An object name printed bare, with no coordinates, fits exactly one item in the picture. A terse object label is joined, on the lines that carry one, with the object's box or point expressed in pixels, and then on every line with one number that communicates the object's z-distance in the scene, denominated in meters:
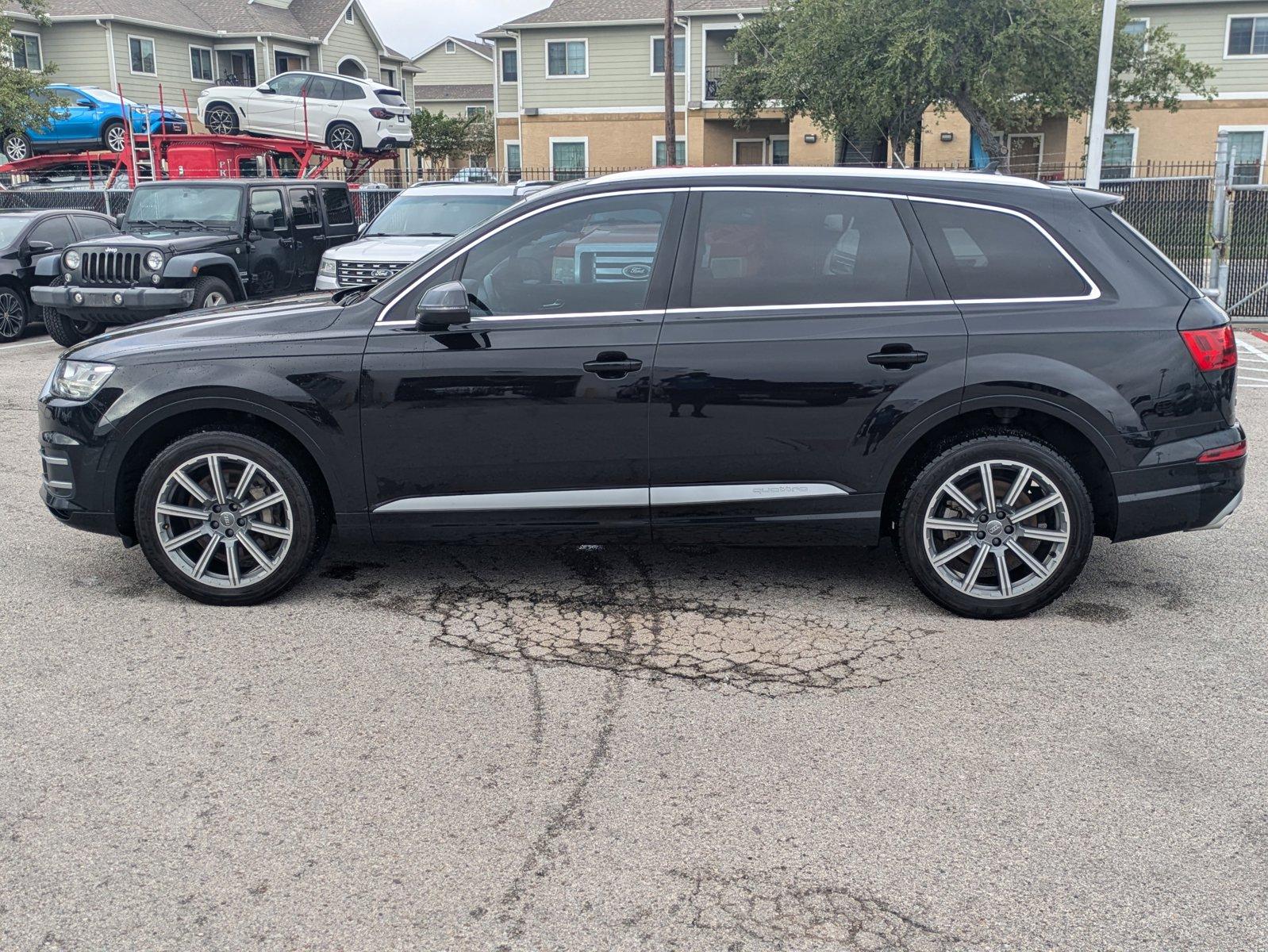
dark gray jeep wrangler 13.30
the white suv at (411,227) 12.89
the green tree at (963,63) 26.84
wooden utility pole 33.84
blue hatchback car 29.39
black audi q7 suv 5.09
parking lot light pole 17.95
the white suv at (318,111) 30.81
